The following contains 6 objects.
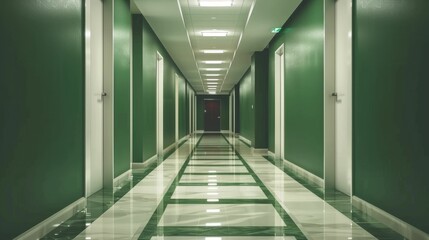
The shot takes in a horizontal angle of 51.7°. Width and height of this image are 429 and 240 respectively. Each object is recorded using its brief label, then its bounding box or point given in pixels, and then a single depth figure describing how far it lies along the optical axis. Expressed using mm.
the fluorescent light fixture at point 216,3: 8948
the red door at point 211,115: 39312
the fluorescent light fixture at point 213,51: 15086
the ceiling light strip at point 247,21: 8509
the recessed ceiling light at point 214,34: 12020
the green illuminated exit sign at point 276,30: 10656
